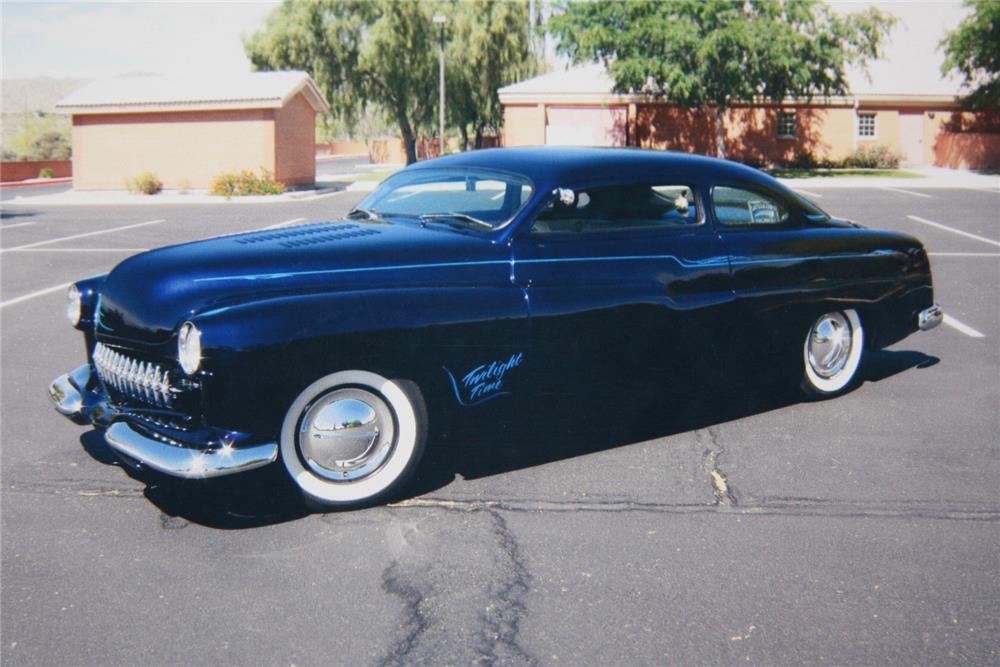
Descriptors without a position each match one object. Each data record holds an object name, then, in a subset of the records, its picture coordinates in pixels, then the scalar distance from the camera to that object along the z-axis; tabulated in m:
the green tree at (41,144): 56.78
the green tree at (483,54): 43.69
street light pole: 33.66
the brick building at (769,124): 40.25
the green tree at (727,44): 34.38
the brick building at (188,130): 32.03
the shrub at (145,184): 30.50
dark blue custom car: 4.08
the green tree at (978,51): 36.44
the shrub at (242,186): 28.89
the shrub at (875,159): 40.78
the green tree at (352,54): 41.50
